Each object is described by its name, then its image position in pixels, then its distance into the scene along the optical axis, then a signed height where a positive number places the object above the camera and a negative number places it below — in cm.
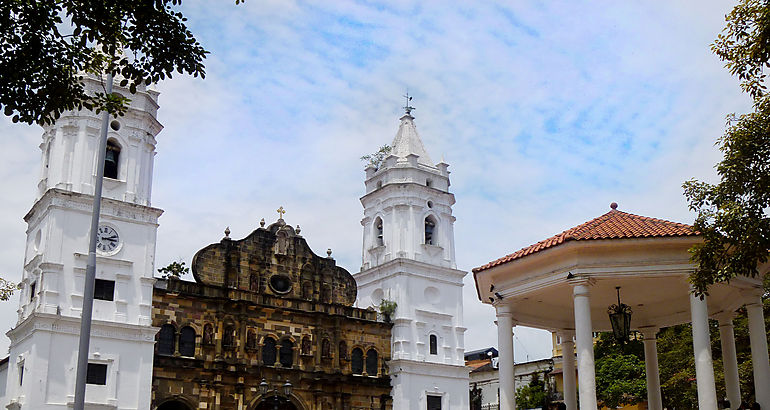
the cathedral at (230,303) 3338 +561
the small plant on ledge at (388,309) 4319 +603
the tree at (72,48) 909 +422
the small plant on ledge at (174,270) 3812 +710
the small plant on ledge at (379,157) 4794 +1540
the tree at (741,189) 1158 +337
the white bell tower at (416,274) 4250 +802
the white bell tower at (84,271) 3225 +623
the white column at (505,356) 1467 +127
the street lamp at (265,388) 2833 +132
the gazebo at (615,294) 1352 +243
